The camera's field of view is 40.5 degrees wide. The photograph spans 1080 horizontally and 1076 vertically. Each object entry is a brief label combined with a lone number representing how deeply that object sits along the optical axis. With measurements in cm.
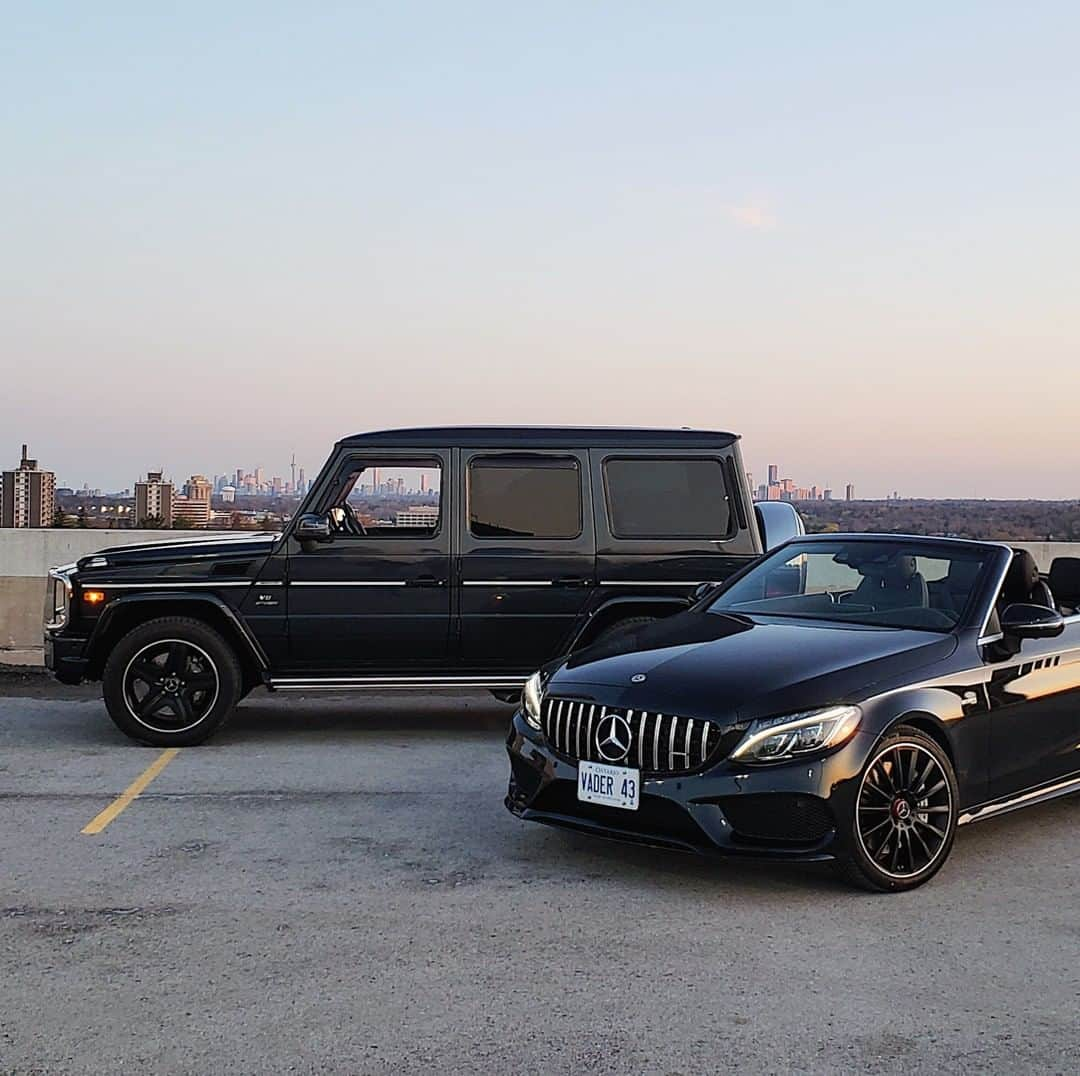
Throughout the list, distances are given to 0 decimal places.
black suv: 948
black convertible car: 577
